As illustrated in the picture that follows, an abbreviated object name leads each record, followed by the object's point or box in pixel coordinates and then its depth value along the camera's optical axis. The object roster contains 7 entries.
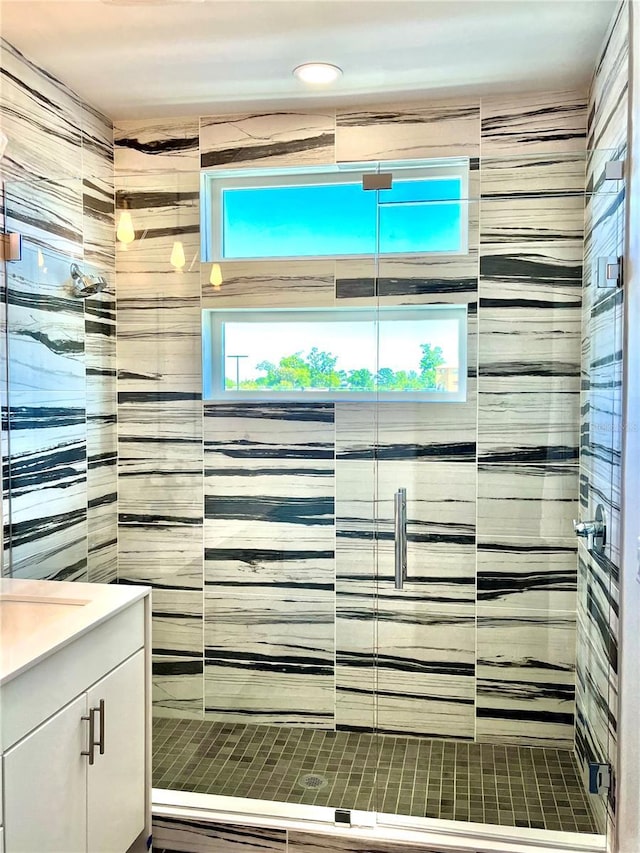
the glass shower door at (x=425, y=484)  2.13
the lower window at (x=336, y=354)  2.16
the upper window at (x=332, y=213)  2.13
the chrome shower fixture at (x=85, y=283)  2.39
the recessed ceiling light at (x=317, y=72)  2.38
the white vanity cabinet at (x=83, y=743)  1.48
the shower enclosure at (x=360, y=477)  2.11
